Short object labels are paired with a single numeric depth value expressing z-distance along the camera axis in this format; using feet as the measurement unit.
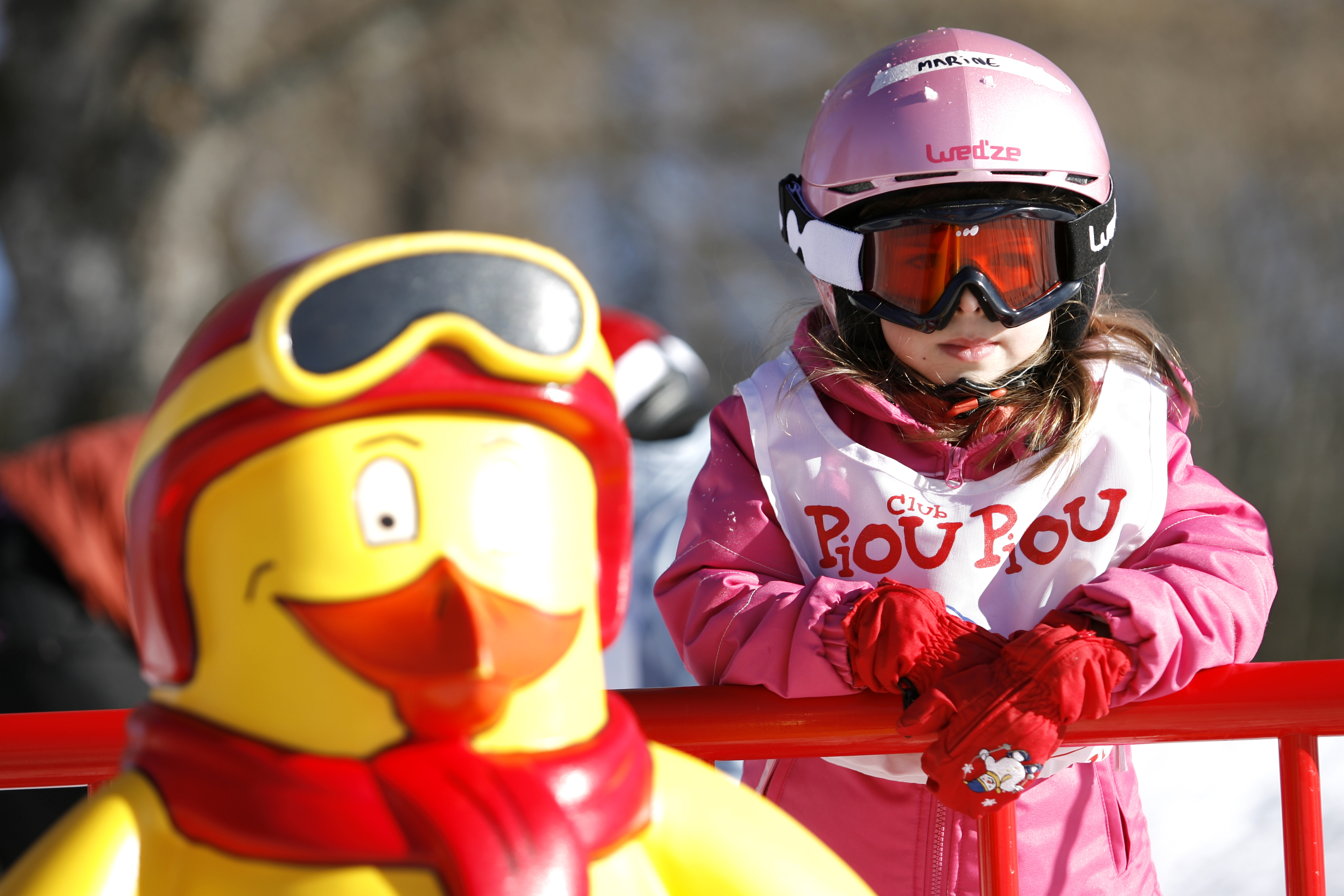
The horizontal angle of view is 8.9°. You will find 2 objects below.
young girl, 19.39
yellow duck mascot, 17.84
